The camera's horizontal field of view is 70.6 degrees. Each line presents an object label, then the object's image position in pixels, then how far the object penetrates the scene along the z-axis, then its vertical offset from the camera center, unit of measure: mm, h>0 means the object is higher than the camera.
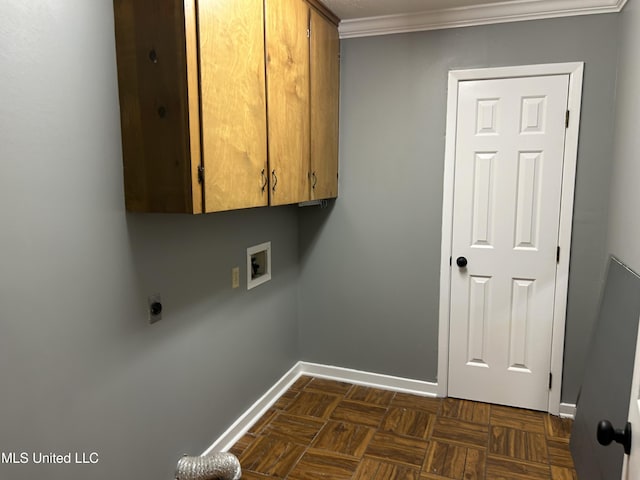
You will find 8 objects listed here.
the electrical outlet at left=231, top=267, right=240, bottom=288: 2418 -483
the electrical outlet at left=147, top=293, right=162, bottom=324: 1830 -492
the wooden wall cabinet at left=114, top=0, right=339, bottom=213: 1513 +305
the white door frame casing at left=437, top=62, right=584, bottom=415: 2494 -99
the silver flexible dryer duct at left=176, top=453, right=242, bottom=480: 2010 -1257
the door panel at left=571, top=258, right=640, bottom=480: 1685 -808
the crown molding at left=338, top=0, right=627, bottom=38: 2410 +971
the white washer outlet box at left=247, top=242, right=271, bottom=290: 2588 -463
